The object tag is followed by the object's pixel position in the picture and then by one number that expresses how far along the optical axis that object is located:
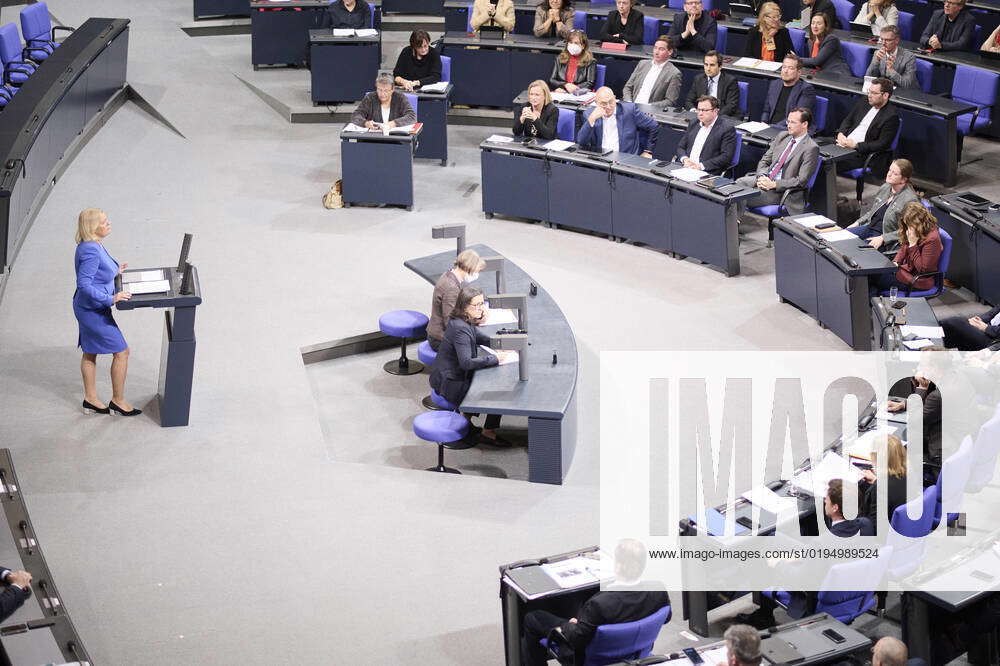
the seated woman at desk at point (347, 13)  16.45
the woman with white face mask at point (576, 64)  14.70
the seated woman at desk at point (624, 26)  15.96
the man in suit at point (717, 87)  14.08
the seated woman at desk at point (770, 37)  15.15
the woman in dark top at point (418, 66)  15.06
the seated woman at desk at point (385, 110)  13.71
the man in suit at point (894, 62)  14.01
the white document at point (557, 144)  13.29
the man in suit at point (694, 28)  15.57
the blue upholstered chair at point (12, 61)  14.65
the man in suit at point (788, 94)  13.56
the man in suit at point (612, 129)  13.16
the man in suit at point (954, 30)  14.69
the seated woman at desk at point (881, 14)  15.24
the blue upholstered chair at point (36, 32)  15.53
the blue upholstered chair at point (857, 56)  14.82
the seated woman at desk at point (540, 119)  13.48
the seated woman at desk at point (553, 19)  16.02
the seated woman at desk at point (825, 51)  14.77
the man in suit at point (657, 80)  14.40
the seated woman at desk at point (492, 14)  16.25
